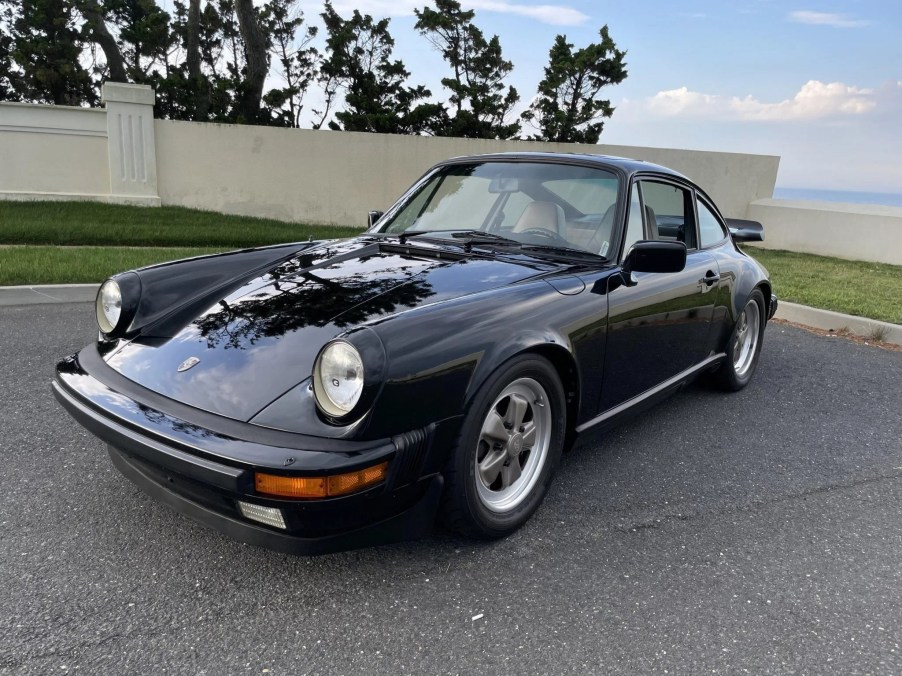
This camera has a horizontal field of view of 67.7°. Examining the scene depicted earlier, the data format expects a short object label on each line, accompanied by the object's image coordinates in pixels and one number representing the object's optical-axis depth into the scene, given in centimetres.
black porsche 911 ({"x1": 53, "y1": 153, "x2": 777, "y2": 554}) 196
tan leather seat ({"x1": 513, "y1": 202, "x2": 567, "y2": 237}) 325
